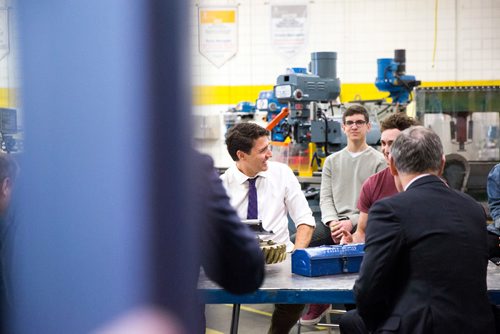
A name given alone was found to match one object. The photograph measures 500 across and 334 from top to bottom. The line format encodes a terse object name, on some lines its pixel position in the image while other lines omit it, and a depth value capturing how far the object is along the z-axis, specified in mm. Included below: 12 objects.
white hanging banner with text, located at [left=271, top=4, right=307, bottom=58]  10867
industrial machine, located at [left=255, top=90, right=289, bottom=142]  7048
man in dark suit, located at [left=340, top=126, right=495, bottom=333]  2412
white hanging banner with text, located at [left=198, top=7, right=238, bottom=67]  10586
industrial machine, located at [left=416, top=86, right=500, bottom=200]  8305
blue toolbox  3145
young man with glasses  4891
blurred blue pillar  560
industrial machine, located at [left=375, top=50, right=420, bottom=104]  7844
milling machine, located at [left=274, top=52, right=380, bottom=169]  6051
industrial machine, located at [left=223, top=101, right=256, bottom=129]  8717
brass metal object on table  3197
